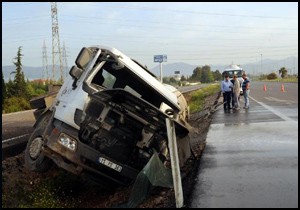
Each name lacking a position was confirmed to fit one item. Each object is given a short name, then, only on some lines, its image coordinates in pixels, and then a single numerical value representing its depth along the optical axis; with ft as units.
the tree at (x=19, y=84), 88.28
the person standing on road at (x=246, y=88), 44.48
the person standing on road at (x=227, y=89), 42.65
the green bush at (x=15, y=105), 75.80
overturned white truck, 16.56
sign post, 82.14
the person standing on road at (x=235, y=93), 43.11
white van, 85.07
